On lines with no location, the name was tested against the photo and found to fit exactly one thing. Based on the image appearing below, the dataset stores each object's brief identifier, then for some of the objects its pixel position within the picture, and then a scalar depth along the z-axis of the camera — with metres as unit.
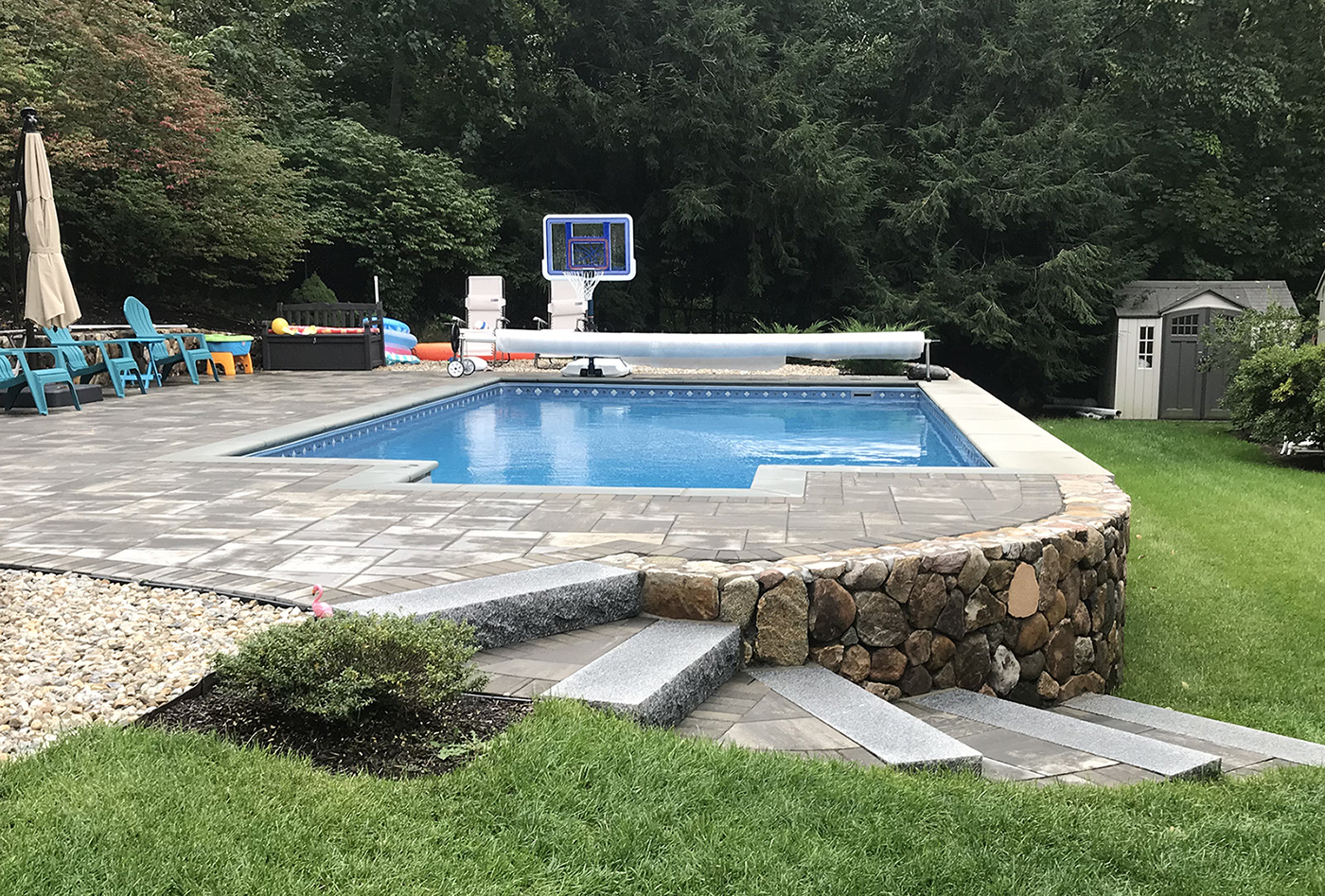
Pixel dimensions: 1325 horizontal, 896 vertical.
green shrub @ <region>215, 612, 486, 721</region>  2.56
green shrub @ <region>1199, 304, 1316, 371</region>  13.62
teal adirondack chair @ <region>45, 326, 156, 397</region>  10.16
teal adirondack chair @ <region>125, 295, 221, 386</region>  11.45
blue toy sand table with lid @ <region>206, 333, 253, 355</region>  13.83
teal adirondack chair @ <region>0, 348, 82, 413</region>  9.26
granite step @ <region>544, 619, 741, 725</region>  2.85
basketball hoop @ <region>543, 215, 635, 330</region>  16.75
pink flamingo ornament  3.22
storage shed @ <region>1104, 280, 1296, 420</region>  17.55
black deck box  14.82
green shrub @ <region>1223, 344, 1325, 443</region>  10.63
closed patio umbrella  7.88
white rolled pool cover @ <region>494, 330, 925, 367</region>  12.89
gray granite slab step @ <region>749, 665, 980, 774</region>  2.75
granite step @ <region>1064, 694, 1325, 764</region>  3.36
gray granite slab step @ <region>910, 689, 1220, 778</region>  2.93
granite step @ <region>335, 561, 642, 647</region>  3.35
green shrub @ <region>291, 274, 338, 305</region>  17.20
